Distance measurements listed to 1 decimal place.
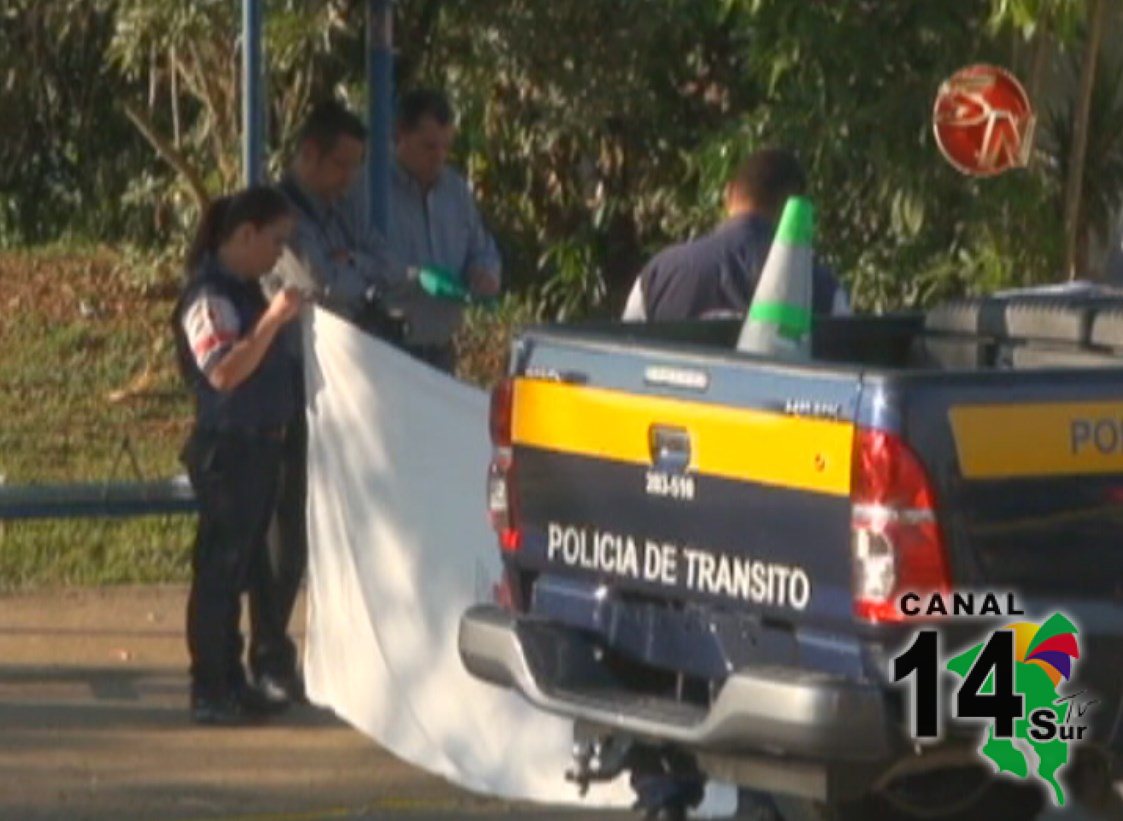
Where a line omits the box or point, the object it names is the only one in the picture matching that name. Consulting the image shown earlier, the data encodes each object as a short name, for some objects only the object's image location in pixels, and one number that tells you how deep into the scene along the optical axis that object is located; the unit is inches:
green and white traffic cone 590.9
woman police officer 706.8
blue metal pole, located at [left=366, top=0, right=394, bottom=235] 813.2
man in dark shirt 706.2
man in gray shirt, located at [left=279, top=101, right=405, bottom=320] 746.2
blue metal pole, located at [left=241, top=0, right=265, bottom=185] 822.5
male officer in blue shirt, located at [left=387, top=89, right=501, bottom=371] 791.7
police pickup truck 516.7
